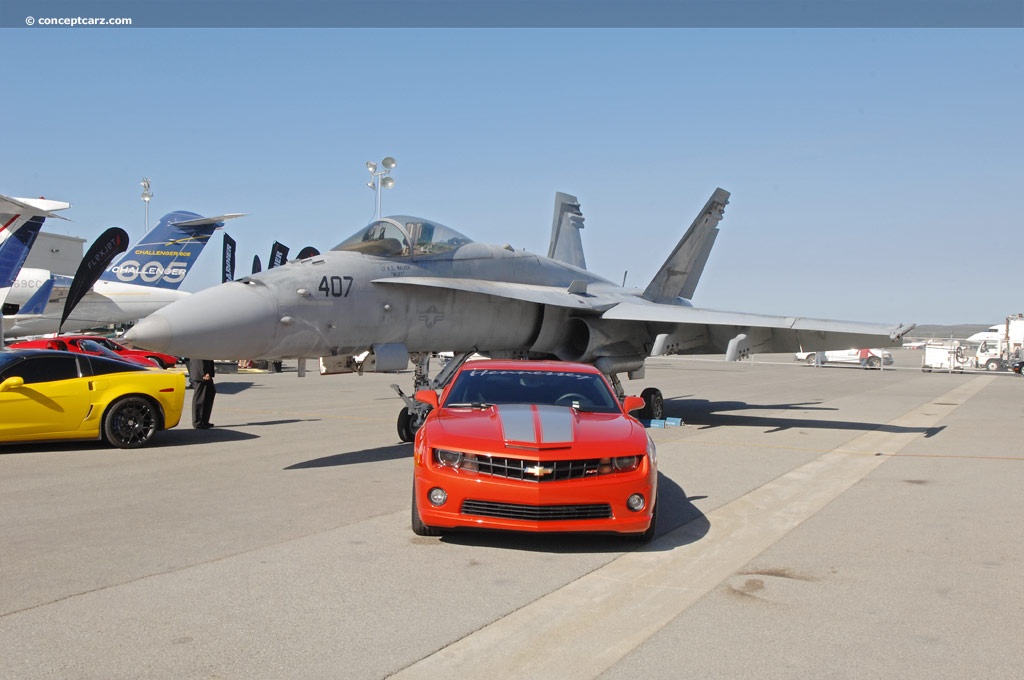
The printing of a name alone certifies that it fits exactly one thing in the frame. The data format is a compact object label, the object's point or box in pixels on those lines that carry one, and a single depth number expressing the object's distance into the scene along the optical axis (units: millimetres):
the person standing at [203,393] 13367
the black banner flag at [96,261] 21531
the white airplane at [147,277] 31562
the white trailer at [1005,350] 48781
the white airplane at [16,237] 24844
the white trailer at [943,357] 47750
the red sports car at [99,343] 21169
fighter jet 9398
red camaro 5633
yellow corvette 10305
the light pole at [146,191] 50625
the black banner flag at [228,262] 24500
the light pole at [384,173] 26812
